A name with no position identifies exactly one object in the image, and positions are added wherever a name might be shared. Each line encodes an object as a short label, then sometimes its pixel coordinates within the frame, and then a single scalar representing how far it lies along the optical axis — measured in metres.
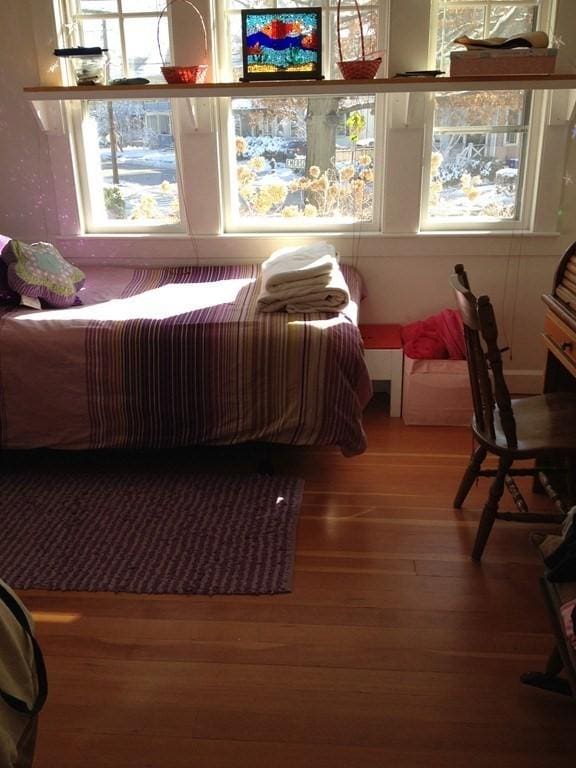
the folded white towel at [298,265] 2.72
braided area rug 2.15
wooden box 2.80
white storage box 3.09
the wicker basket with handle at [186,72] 2.98
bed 2.55
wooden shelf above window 2.84
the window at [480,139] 3.07
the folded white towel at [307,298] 2.70
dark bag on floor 1.03
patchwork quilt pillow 2.79
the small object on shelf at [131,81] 3.03
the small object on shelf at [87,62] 2.97
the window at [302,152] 3.17
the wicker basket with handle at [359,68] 2.91
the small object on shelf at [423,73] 2.94
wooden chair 1.98
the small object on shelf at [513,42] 2.79
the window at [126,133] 3.18
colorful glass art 2.97
